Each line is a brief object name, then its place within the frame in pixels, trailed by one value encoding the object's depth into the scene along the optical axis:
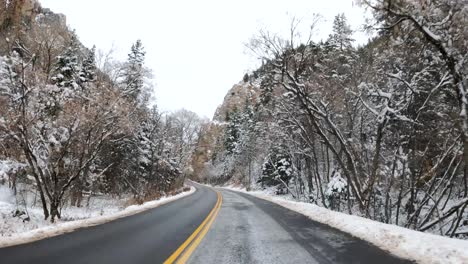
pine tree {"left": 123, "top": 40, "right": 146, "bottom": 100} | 22.70
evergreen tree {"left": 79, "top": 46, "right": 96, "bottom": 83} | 25.21
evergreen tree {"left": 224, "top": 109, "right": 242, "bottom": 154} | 86.25
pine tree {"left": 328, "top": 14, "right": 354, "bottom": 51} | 21.65
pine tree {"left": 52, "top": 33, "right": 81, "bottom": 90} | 24.85
